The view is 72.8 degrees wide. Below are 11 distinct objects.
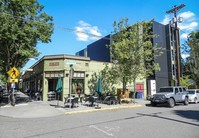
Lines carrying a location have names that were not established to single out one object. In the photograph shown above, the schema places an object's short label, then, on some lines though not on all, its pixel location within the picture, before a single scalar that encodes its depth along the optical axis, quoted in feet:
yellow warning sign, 37.79
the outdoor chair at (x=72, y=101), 35.71
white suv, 41.35
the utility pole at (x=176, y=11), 54.59
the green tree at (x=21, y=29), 35.68
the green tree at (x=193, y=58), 80.54
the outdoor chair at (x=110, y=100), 42.86
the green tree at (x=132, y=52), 44.88
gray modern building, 79.35
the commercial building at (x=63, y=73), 47.81
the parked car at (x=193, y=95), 50.33
